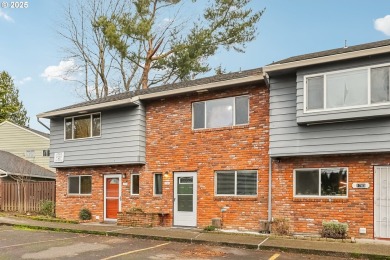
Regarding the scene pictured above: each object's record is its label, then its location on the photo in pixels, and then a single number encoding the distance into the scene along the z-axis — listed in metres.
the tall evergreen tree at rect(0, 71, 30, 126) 43.34
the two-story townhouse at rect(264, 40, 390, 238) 10.91
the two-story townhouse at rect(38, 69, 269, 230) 13.50
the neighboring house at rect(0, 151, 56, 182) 23.14
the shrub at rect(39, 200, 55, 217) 19.16
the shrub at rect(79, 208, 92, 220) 17.03
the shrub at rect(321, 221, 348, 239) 11.31
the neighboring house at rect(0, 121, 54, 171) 29.75
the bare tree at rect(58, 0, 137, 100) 30.84
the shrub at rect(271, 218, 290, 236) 12.28
